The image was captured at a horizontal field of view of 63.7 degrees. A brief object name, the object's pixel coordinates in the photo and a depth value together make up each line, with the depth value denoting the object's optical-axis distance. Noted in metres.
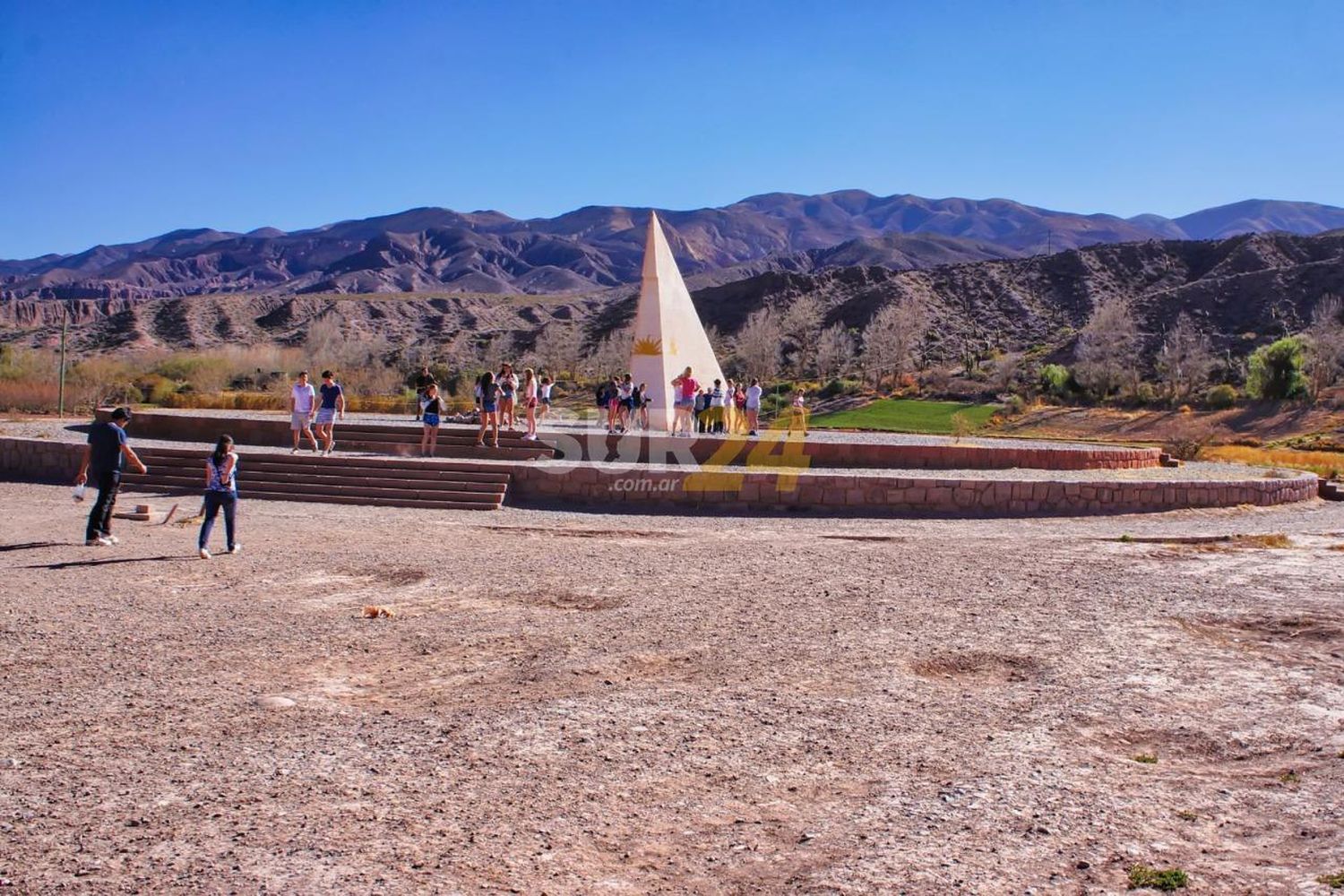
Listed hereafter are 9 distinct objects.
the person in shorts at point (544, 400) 22.84
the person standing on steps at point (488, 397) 17.00
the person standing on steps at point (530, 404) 17.70
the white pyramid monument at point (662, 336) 21.73
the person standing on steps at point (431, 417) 16.56
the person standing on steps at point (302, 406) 16.17
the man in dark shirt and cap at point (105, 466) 10.22
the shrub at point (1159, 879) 3.87
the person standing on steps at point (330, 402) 16.58
